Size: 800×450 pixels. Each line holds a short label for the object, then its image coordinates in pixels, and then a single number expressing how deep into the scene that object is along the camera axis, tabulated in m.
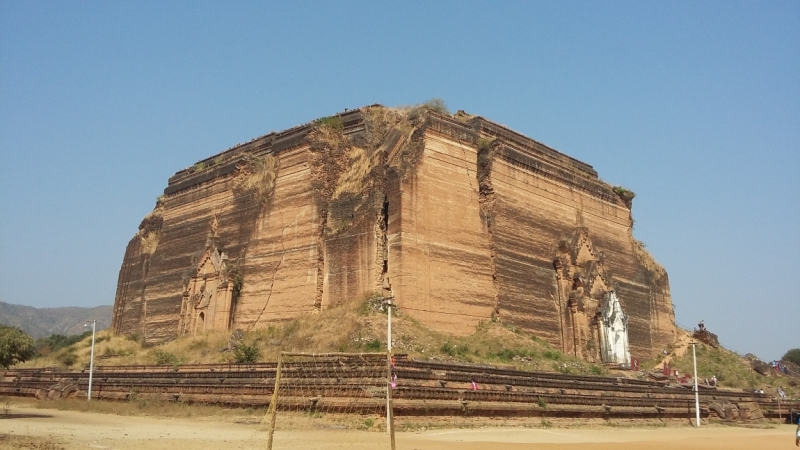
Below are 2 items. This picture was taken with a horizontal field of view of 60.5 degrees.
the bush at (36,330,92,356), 56.41
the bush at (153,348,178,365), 25.77
